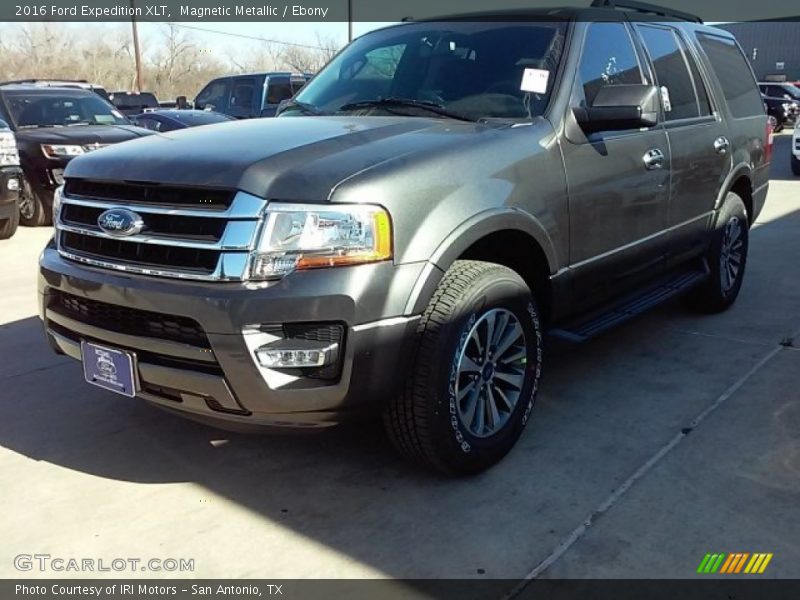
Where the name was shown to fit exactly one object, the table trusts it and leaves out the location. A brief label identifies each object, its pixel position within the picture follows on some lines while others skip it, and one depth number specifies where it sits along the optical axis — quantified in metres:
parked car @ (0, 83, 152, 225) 9.09
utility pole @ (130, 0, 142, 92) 32.44
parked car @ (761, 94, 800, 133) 25.19
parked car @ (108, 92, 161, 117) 18.84
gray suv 2.71
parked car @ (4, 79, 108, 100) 12.01
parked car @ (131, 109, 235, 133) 11.82
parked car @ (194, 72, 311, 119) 13.41
